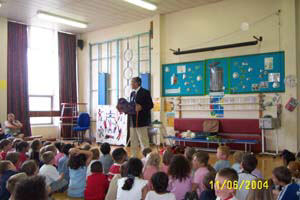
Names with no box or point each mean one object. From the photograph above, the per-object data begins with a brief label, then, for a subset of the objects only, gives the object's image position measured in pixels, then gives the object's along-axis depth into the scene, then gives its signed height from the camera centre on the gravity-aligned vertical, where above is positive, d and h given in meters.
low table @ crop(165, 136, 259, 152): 6.45 -0.95
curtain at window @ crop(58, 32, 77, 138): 10.12 +1.10
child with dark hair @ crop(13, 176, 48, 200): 1.63 -0.49
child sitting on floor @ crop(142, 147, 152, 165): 4.10 -0.71
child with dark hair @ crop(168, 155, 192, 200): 2.80 -0.75
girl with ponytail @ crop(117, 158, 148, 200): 2.64 -0.77
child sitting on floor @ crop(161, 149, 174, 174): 3.47 -0.70
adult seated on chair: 7.82 -0.67
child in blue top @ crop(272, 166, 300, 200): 2.34 -0.71
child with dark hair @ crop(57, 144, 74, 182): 3.89 -0.87
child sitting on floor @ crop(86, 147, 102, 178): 3.98 -0.72
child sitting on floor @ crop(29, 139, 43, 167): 4.31 -0.72
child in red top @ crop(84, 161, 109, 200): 3.21 -0.92
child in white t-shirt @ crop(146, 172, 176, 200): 2.33 -0.70
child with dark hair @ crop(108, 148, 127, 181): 3.36 -0.69
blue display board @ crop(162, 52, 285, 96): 6.70 +0.64
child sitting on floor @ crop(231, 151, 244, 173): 3.28 -0.71
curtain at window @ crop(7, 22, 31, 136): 8.84 +0.87
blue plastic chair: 9.23 -0.62
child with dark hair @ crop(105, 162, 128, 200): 3.03 -0.91
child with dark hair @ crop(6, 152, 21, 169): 3.48 -0.66
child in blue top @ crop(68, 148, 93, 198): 3.48 -0.89
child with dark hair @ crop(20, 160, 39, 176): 2.97 -0.67
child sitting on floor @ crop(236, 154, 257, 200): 2.59 -0.69
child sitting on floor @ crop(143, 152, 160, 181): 3.16 -0.71
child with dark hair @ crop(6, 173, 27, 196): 2.45 -0.67
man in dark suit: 4.93 -0.27
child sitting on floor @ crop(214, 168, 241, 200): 1.88 -0.56
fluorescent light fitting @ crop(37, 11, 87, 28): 7.99 +2.41
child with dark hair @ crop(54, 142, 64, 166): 4.29 -0.79
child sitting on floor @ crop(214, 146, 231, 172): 3.47 -0.70
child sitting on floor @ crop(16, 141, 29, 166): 4.22 -0.67
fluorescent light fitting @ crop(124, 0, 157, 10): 6.90 +2.38
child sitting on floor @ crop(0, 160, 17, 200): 2.85 -0.73
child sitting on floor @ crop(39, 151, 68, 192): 3.45 -0.84
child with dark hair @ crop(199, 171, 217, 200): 2.29 -0.71
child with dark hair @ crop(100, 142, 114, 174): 3.93 -0.77
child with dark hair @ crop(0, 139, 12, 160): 4.55 -0.68
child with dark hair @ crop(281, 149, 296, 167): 3.47 -0.69
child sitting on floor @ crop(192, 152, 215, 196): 2.83 -0.72
